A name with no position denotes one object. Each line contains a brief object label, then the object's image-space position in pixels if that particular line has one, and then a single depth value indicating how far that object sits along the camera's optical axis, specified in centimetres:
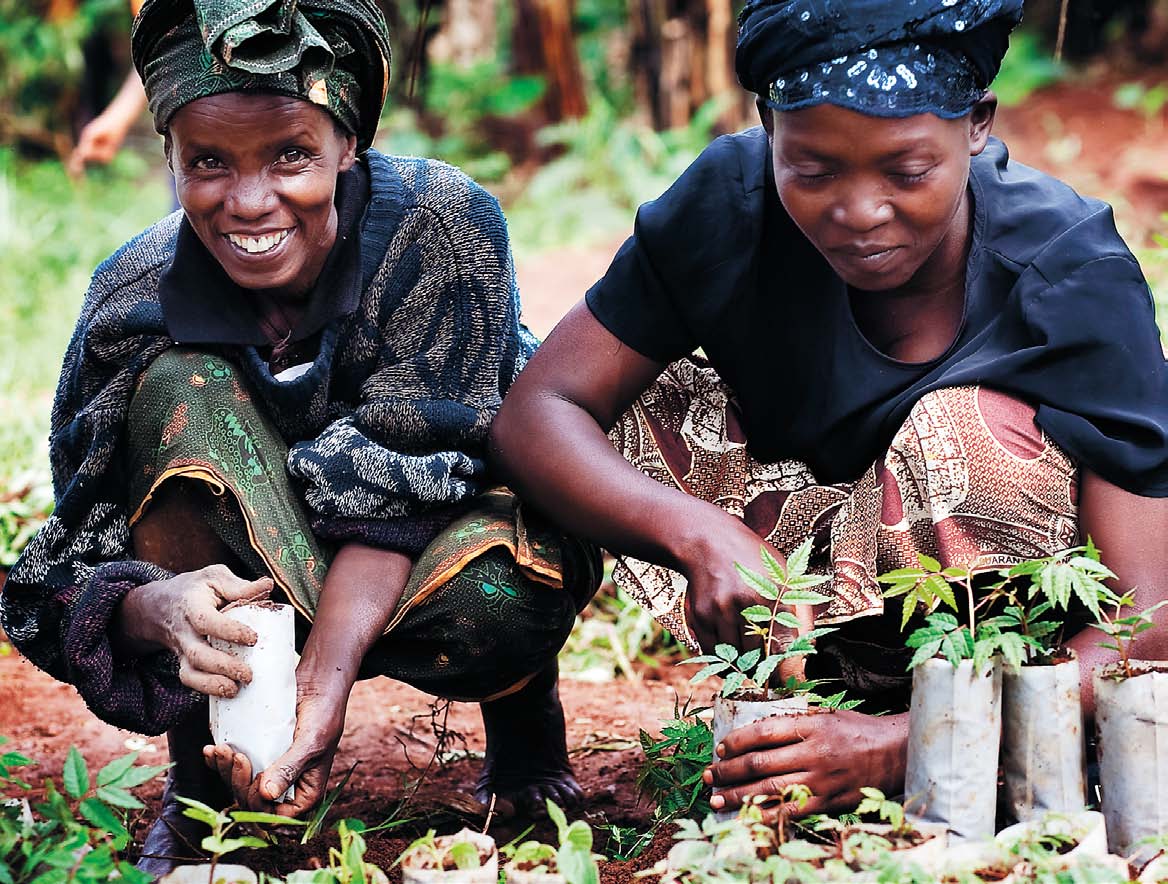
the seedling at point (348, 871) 198
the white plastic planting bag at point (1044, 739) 208
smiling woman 257
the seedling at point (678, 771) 250
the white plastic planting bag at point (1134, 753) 207
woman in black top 232
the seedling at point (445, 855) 203
